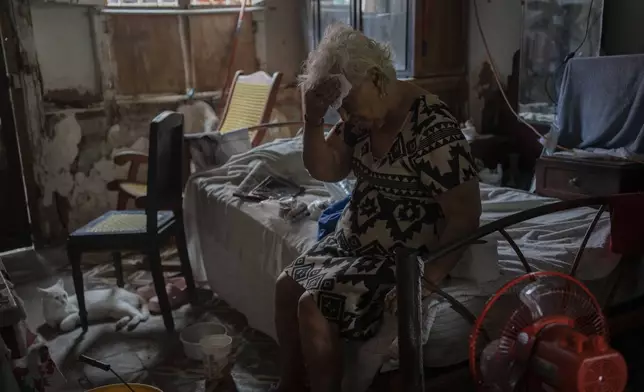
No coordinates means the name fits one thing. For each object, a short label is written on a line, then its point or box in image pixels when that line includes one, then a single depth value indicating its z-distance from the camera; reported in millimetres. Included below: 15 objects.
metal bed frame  1047
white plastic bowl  2164
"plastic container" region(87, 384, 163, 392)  1500
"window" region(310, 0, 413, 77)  3539
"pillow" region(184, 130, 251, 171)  2963
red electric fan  880
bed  1406
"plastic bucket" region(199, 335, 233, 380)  1946
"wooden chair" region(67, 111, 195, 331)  2334
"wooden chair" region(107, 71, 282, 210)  3344
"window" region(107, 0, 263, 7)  3852
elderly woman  1395
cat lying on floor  2521
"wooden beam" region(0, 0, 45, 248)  3455
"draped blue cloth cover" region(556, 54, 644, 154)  2461
